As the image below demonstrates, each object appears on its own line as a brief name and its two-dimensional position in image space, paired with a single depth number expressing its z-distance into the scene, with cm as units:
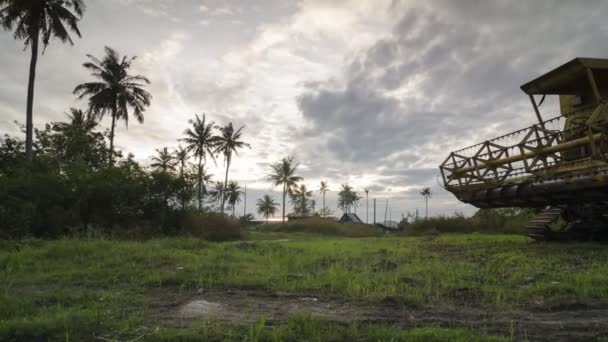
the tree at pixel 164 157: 4991
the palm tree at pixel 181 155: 5134
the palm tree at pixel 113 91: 3050
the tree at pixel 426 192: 9579
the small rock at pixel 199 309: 431
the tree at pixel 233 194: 7162
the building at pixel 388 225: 7252
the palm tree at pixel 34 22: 2089
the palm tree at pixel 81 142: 2925
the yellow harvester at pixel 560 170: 930
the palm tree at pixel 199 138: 4612
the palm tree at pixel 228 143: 4962
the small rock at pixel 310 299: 514
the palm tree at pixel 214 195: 2488
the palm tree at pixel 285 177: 6219
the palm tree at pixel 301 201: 7850
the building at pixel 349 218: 7356
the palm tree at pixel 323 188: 8731
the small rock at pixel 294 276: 678
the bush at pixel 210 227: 2155
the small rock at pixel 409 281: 606
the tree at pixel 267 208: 9062
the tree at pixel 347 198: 9294
